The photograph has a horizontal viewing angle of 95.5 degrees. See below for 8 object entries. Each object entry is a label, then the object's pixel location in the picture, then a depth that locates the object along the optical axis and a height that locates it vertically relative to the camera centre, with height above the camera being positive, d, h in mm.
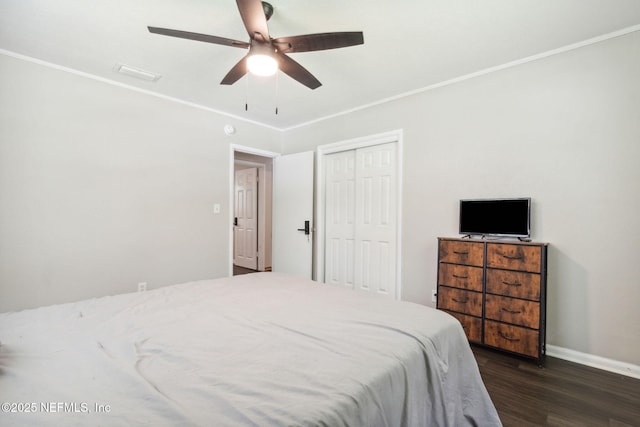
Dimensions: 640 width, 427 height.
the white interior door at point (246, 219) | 5928 -215
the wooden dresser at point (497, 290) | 2188 -649
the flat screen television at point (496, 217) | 2393 -52
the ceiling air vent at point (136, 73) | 2649 +1277
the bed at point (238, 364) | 764 -528
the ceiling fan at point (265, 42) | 1568 +998
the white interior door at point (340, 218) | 3791 -110
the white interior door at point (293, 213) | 4066 -61
